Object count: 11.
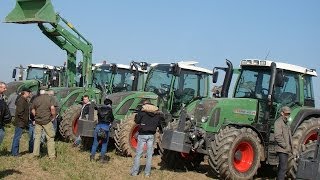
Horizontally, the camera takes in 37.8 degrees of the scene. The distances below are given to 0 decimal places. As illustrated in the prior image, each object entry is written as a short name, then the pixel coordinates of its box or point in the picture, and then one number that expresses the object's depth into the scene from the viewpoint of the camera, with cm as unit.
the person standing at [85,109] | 1226
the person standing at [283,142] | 859
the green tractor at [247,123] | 917
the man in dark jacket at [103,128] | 1091
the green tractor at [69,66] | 1440
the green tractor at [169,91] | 1289
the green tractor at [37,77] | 1789
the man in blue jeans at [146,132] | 948
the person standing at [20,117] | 1106
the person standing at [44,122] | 1081
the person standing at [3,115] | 841
